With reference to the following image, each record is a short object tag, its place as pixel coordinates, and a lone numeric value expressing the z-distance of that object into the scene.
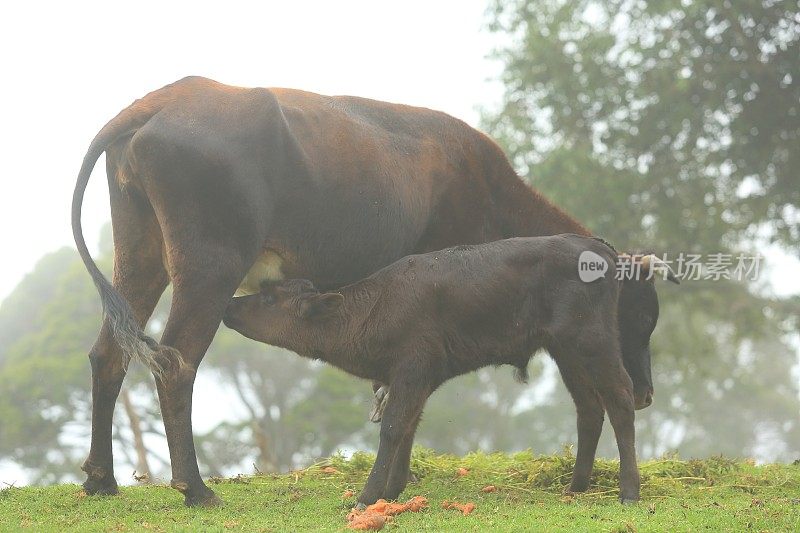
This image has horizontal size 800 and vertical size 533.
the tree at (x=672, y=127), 33.78
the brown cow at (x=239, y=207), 12.48
